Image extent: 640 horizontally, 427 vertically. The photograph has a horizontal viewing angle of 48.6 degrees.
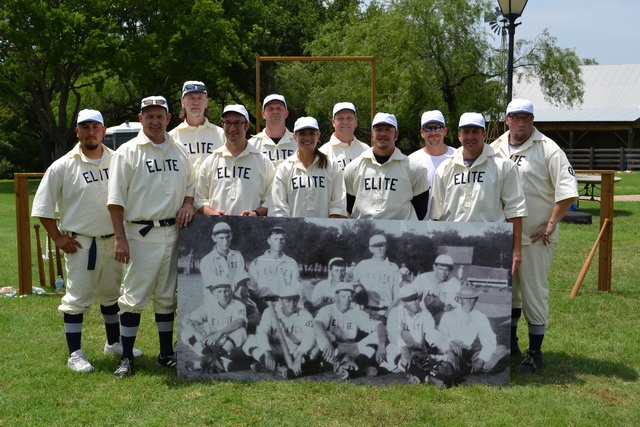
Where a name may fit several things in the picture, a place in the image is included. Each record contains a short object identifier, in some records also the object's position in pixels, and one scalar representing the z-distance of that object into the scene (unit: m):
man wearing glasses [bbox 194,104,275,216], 5.48
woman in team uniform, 5.40
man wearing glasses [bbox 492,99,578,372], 5.47
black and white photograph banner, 5.09
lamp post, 8.88
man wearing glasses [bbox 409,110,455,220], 6.46
